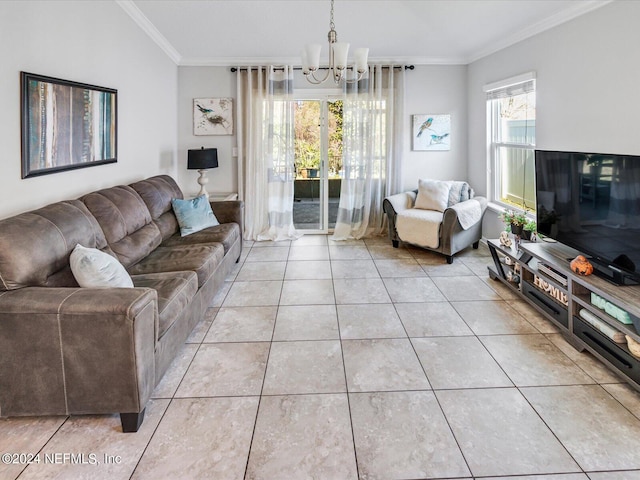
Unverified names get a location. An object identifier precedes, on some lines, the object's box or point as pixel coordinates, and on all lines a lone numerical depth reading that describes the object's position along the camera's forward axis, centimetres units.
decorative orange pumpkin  273
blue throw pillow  420
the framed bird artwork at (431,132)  597
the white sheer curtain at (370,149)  583
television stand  231
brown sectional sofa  189
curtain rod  576
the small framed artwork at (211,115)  585
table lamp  529
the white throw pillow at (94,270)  224
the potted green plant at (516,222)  379
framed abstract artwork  264
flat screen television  250
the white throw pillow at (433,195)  529
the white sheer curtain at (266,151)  578
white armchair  475
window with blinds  453
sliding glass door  603
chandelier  319
